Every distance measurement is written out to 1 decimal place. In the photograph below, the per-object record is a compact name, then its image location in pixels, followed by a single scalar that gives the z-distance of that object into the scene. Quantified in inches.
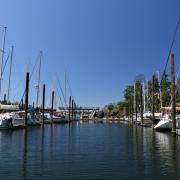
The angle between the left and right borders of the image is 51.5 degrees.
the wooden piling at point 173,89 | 1020.2
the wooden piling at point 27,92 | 1490.0
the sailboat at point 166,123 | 1329.5
